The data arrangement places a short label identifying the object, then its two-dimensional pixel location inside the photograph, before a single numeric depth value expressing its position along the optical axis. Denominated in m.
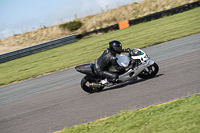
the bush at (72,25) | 74.75
